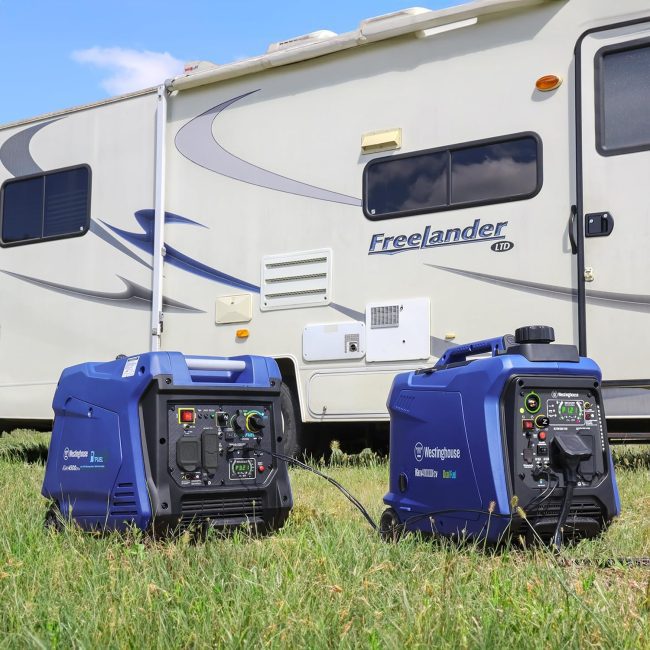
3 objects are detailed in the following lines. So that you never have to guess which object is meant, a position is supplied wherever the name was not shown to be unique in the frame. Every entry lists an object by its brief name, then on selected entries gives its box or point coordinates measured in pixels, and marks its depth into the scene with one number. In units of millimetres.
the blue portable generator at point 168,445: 3766
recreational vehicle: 6070
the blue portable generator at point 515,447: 3469
